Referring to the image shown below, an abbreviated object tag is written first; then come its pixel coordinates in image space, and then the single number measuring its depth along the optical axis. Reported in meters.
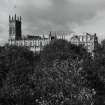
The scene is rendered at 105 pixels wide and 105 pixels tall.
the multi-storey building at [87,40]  138.50
